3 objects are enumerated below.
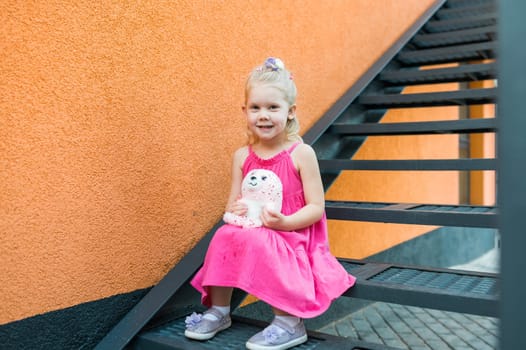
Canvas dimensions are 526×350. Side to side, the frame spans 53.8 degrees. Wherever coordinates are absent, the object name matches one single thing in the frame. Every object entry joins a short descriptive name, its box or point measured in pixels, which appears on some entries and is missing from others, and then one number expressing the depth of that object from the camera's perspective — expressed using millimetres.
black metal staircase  1853
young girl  1791
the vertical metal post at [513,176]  613
